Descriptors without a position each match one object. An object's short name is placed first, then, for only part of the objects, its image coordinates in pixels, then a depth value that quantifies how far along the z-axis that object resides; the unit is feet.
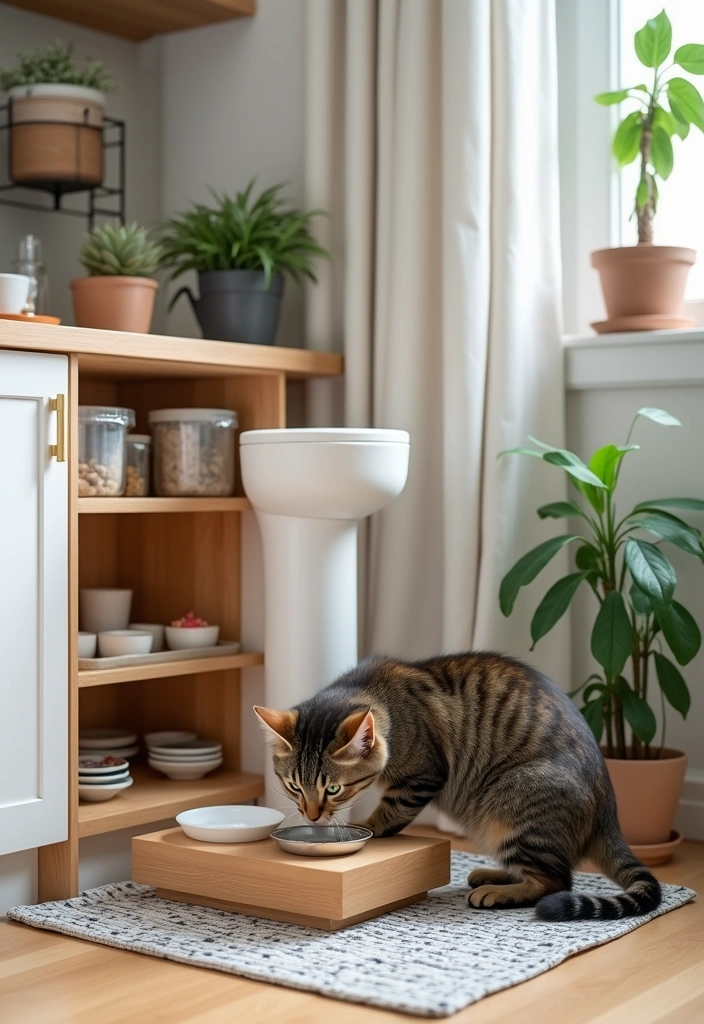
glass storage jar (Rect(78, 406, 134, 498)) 8.84
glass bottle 9.55
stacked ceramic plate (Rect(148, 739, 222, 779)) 9.69
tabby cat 7.32
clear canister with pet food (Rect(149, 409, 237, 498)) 9.62
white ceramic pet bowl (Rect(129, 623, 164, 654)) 9.95
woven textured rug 6.41
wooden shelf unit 8.32
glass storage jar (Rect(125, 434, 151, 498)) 9.41
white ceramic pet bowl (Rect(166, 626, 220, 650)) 9.69
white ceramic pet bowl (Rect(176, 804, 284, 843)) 7.77
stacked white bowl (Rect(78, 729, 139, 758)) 9.98
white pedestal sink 8.82
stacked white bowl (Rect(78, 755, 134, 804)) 8.80
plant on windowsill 9.87
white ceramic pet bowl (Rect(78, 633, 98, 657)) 9.12
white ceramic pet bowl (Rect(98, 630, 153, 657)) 9.18
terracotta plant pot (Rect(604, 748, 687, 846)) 9.00
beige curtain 9.78
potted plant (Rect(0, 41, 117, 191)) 10.35
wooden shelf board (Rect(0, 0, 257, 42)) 11.07
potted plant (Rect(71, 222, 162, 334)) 9.53
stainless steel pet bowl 7.40
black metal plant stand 10.71
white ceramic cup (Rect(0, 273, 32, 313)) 8.25
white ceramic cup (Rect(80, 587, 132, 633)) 10.00
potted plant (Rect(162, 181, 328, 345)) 10.19
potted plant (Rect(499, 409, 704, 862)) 8.72
